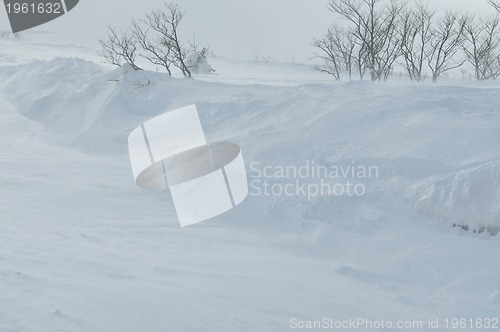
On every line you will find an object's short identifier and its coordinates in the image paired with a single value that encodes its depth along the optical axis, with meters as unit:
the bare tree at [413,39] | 31.38
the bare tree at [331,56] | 33.20
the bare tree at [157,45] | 19.46
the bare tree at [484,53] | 33.16
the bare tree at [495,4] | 30.58
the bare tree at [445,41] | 31.73
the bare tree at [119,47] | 19.33
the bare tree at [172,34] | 18.97
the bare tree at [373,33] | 27.97
